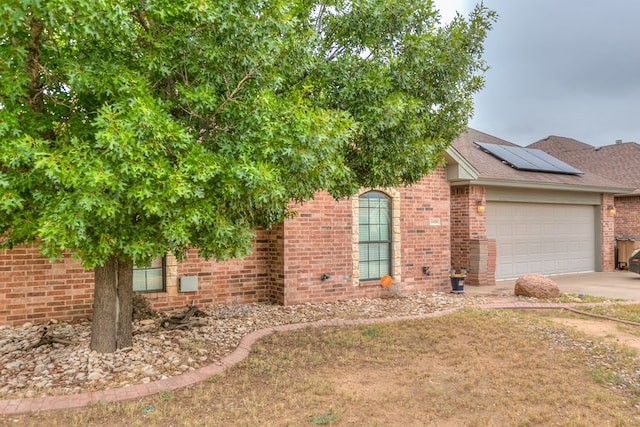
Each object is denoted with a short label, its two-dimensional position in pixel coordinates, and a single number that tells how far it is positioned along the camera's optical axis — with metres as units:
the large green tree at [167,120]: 3.52
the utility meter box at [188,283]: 7.98
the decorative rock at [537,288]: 9.72
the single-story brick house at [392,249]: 7.13
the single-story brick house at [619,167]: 16.13
